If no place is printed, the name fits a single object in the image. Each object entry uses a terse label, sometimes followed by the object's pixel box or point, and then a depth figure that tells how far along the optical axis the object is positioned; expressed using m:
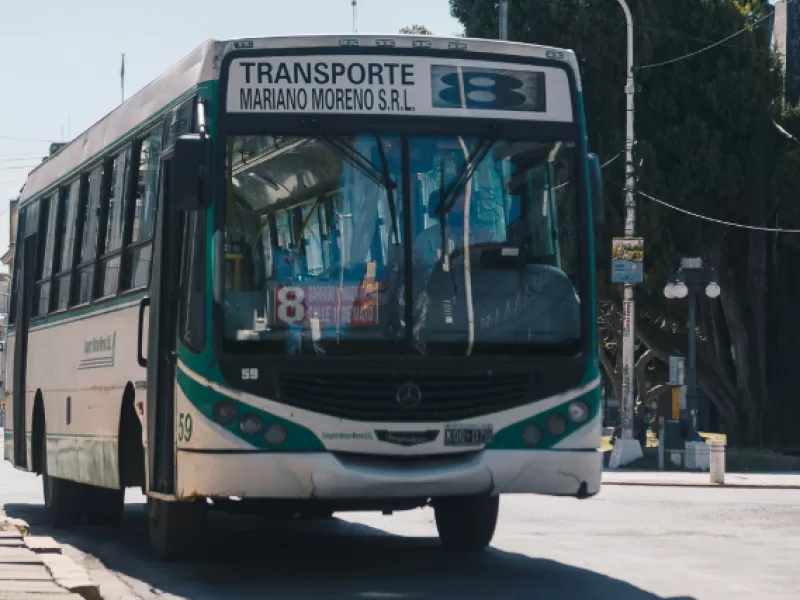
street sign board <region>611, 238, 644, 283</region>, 32.84
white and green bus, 11.34
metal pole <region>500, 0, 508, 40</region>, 38.72
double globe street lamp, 33.59
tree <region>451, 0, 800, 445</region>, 38.31
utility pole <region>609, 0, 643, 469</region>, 34.06
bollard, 28.28
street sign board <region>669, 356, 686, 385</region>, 33.47
